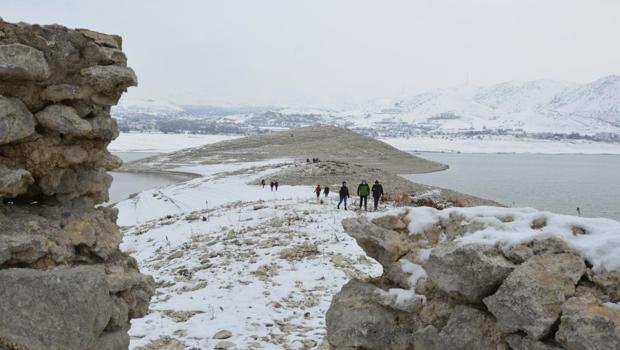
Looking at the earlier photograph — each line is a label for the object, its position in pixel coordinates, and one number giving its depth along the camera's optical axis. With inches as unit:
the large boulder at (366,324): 327.3
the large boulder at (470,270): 282.7
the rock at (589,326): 236.8
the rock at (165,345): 388.8
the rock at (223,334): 414.9
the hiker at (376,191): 1081.4
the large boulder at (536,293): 258.1
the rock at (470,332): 281.4
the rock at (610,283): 259.6
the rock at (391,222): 376.2
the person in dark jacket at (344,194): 1093.1
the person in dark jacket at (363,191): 1072.2
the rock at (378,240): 358.9
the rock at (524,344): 255.4
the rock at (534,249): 285.6
